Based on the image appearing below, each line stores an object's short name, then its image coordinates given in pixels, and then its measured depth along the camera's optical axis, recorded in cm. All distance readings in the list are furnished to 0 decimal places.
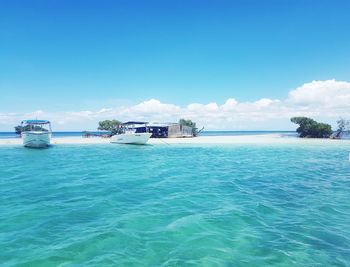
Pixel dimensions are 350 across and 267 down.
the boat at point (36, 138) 4166
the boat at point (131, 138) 4744
